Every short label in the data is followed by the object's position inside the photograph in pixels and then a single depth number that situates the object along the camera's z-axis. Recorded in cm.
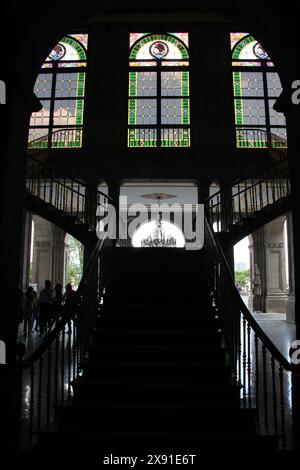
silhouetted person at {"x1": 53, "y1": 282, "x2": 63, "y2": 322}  972
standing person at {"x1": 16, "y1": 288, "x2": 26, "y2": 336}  898
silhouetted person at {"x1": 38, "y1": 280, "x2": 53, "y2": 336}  888
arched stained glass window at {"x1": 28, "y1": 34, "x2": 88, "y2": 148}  1110
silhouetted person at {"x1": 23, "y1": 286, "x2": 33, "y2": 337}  923
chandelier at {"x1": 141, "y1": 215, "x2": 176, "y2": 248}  1611
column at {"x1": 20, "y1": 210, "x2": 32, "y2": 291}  1407
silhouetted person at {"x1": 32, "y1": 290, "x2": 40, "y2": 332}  1042
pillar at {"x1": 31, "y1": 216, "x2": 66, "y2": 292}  1727
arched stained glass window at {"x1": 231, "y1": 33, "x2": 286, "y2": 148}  1097
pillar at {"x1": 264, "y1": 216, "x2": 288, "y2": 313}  1680
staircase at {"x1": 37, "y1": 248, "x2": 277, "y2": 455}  335
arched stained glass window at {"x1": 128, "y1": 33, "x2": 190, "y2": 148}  1101
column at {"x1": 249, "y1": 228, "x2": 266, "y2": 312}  1703
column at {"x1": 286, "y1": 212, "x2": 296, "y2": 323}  1243
